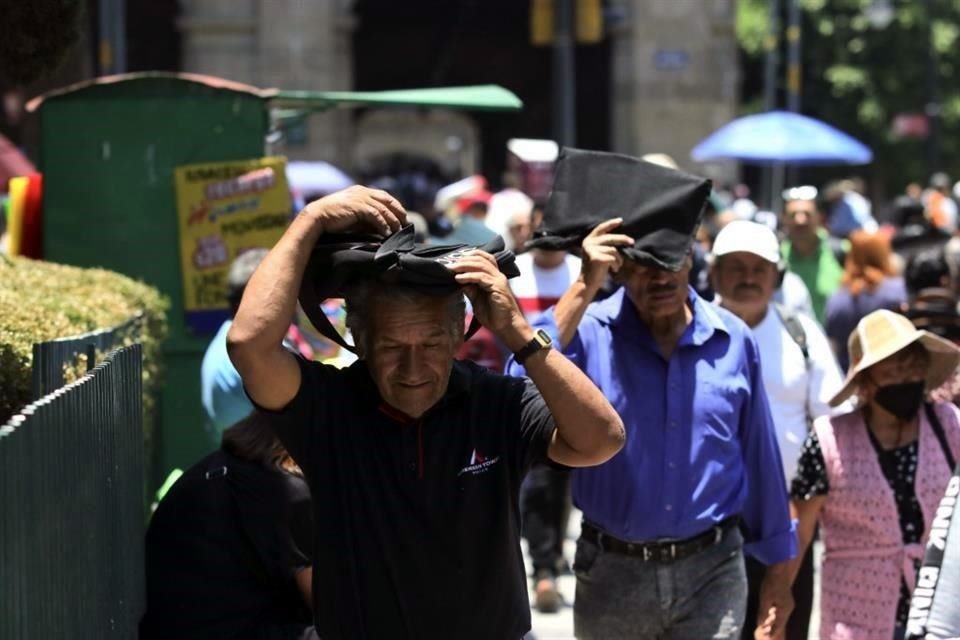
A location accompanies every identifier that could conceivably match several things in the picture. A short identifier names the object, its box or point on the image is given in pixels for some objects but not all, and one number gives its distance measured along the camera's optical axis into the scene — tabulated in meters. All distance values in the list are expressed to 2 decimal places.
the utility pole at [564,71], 26.68
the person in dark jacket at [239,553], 8.57
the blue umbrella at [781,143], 28.95
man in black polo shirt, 6.70
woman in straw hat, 10.22
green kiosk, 14.70
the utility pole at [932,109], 54.19
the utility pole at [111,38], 26.71
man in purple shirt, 9.23
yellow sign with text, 14.71
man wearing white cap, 11.38
